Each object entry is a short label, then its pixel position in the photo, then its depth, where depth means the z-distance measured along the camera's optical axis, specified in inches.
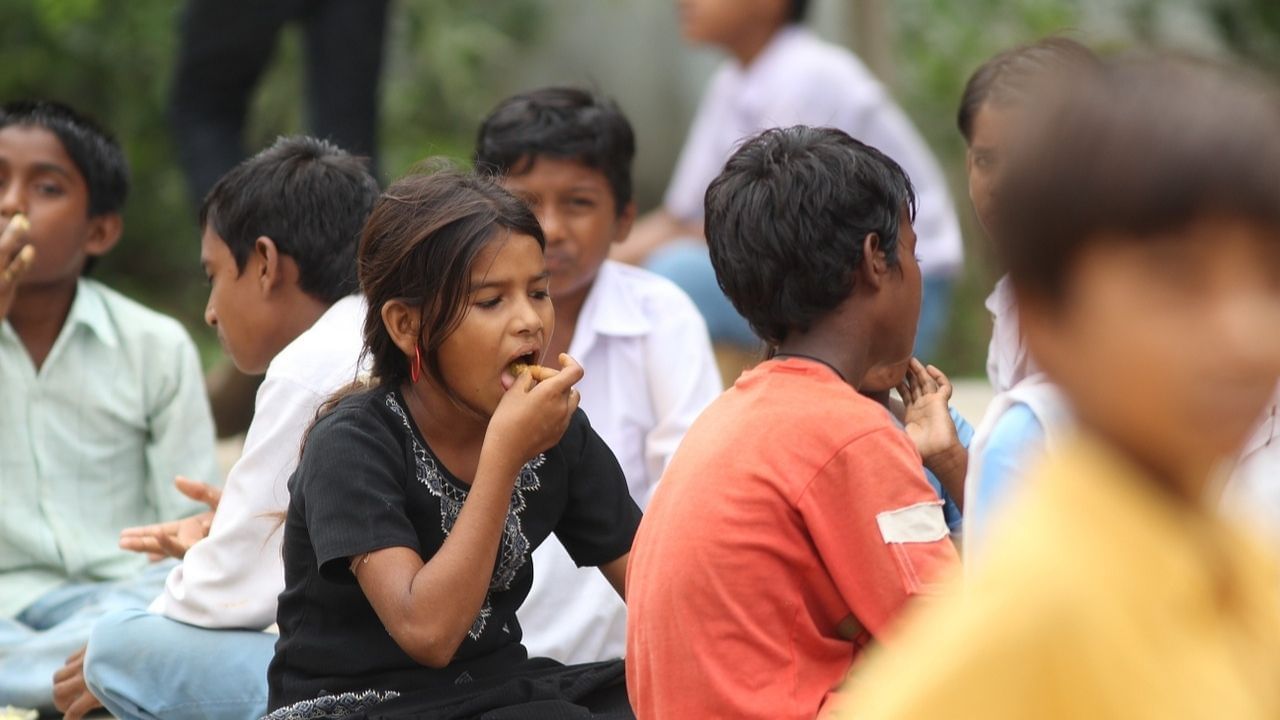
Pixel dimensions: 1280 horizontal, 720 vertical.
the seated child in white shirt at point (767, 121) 384.5
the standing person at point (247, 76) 377.1
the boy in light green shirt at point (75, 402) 284.7
